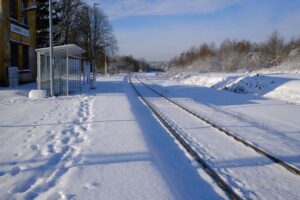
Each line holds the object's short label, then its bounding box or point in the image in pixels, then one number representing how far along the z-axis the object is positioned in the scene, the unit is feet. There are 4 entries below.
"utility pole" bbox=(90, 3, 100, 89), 92.25
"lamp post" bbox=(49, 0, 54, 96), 60.49
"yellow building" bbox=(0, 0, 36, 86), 75.25
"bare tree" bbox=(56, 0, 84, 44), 181.68
